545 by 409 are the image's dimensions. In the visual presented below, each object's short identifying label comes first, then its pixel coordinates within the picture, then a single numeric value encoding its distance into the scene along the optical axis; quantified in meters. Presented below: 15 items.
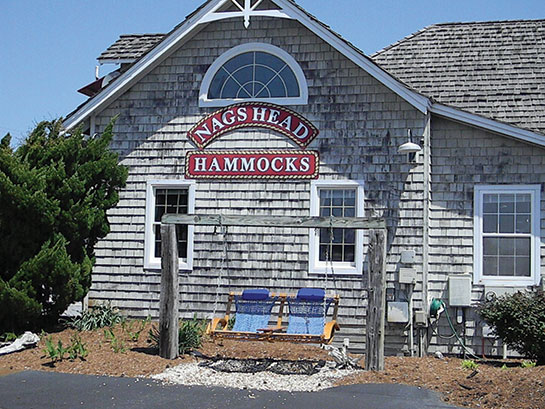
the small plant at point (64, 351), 10.85
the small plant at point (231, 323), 12.96
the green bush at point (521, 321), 11.35
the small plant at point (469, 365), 10.90
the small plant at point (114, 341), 11.51
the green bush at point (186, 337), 11.64
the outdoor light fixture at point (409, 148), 12.66
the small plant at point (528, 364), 11.19
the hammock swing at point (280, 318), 10.91
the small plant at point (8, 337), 11.88
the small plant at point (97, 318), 13.16
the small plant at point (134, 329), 12.30
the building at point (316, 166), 13.05
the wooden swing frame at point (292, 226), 10.55
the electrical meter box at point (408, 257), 12.94
